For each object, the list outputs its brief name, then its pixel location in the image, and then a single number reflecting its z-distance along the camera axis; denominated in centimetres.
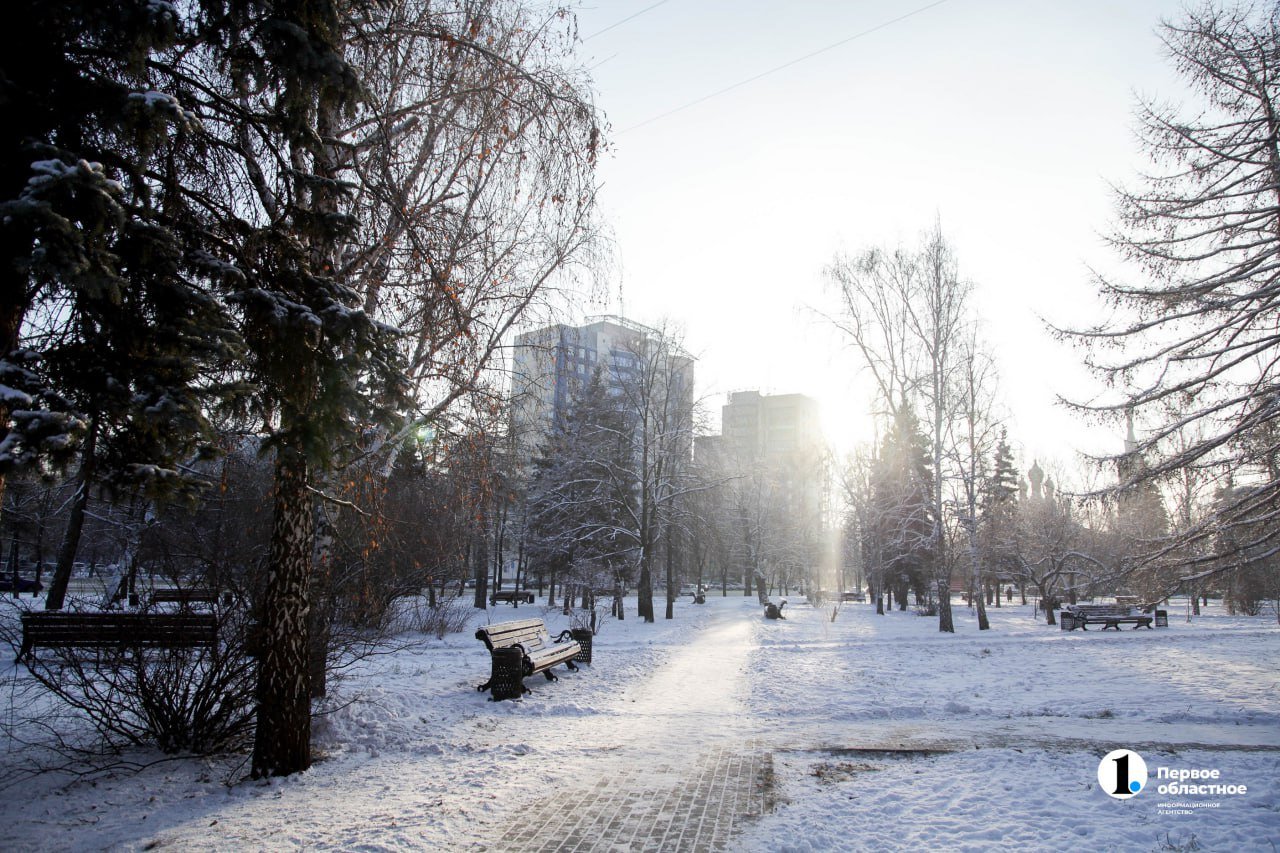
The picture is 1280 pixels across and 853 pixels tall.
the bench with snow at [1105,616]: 2153
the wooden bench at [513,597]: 3306
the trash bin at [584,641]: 1241
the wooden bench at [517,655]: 922
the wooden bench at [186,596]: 606
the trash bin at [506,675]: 920
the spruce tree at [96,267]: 315
